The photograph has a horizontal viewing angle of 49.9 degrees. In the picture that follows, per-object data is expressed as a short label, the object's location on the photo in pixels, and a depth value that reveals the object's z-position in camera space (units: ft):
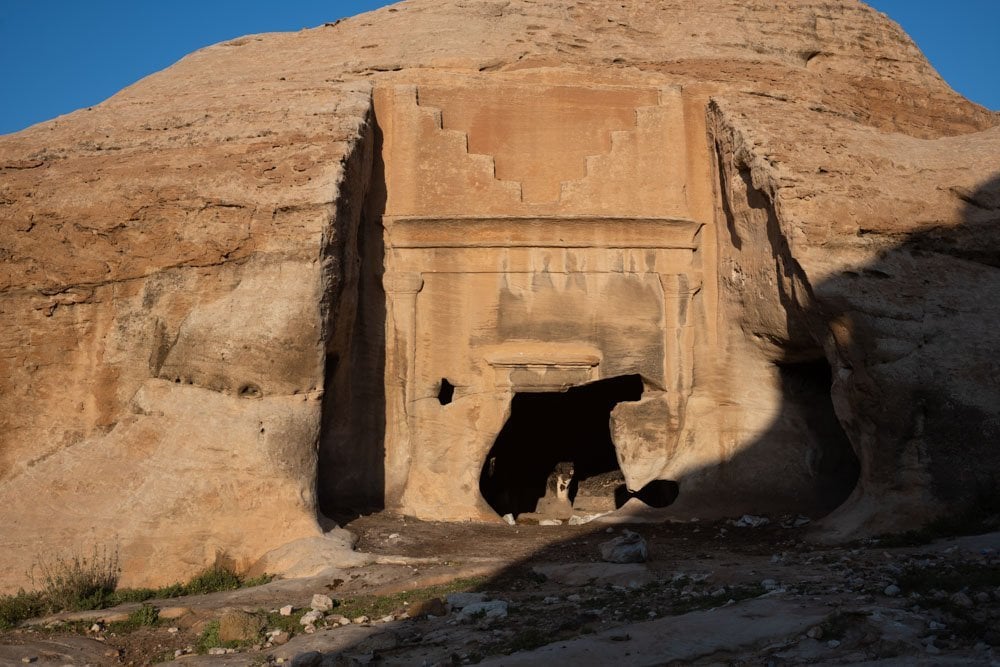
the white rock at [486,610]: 21.36
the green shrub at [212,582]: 27.02
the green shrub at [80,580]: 25.31
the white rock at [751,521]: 33.86
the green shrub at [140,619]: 23.36
